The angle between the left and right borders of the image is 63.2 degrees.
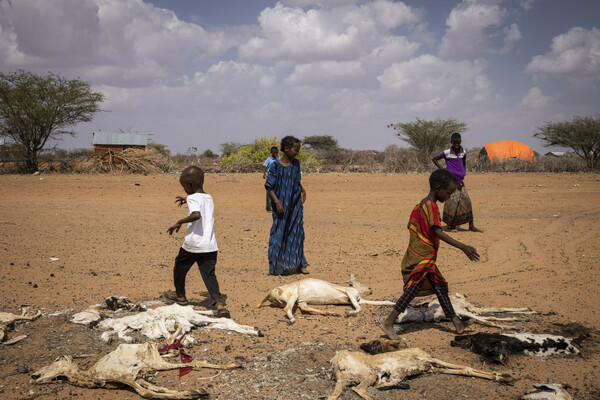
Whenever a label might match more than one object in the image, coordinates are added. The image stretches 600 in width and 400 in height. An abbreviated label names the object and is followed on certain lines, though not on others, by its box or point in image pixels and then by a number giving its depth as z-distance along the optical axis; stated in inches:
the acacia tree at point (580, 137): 1020.5
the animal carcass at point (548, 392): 132.9
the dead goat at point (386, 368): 146.4
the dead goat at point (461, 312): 195.9
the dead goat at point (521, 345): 161.6
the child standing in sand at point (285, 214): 276.1
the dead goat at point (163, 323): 180.7
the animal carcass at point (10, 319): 175.8
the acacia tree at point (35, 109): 988.6
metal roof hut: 1021.8
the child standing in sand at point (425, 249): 177.2
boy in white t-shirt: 203.0
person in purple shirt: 394.9
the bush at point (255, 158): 1037.8
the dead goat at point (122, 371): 141.7
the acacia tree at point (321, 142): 1807.3
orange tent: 1131.9
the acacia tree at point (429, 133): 1115.3
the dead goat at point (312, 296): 216.1
